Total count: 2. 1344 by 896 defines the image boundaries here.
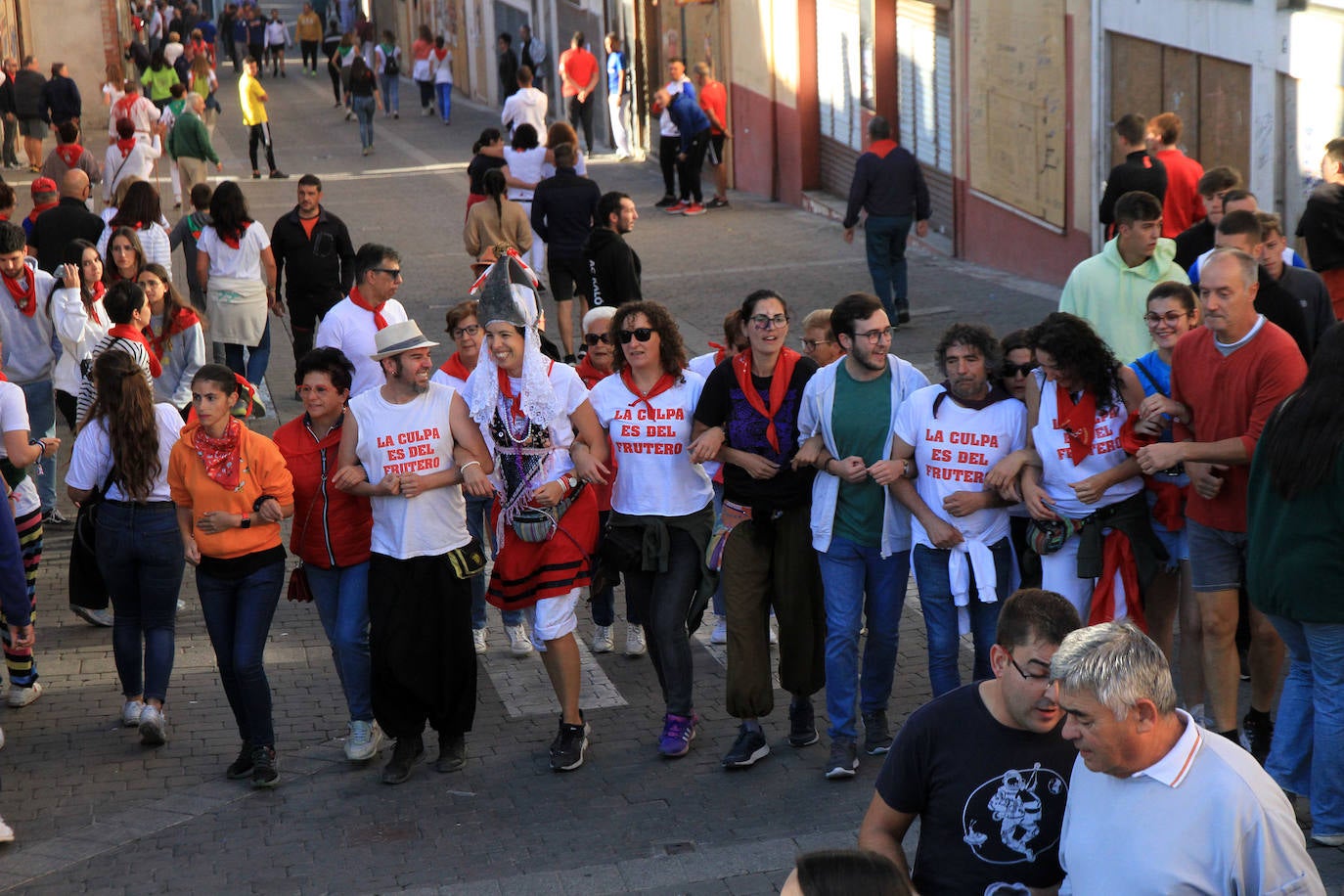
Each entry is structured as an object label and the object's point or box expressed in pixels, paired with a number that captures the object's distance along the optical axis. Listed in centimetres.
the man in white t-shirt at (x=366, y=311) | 937
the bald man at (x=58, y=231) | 1215
